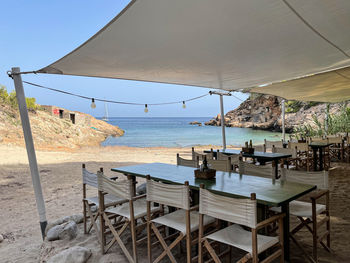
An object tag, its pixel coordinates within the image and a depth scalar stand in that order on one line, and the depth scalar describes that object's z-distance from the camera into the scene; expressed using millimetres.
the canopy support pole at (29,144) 3094
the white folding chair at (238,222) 1599
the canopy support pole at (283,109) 8759
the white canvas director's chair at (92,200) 2764
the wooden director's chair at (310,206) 2195
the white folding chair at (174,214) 1974
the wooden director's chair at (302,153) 5812
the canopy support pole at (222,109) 6363
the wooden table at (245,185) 1938
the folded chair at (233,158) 4094
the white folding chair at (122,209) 2312
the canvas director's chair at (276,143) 6590
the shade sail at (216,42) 2025
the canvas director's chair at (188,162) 3665
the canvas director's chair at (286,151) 5051
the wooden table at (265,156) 4363
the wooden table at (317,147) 5605
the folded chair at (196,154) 4473
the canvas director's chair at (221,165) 3299
